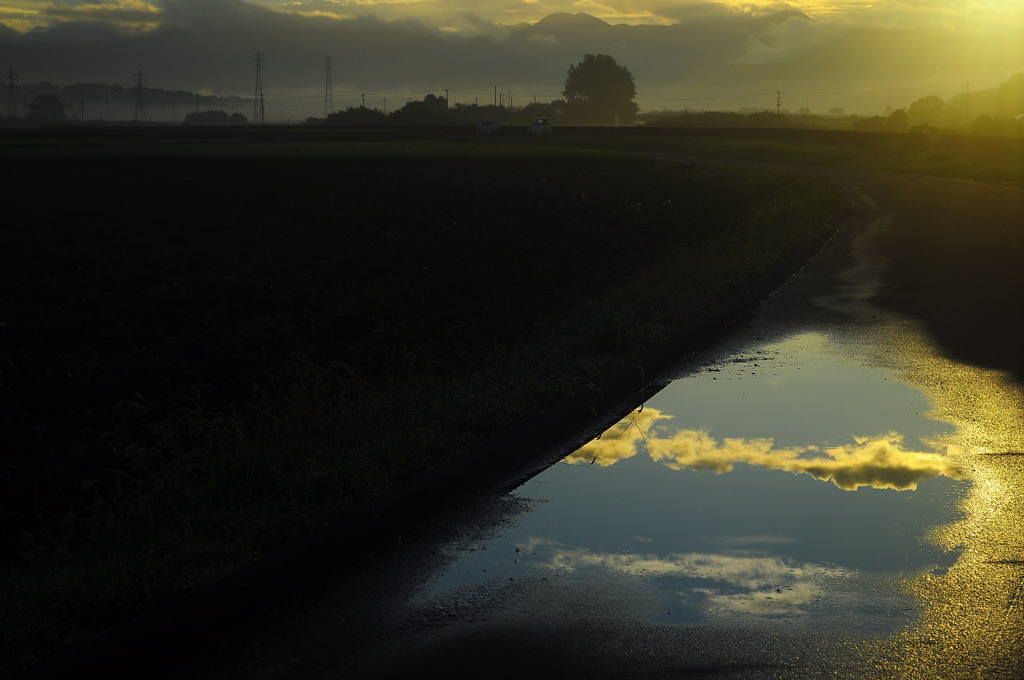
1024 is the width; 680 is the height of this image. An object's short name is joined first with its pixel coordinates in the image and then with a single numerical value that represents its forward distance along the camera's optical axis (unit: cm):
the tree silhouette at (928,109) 16722
